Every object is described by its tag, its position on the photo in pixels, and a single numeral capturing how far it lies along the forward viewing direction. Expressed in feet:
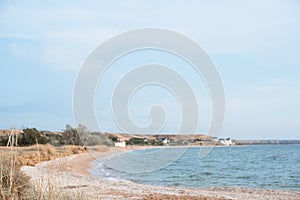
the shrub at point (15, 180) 19.42
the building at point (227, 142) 538.47
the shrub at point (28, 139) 151.94
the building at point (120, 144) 321.56
